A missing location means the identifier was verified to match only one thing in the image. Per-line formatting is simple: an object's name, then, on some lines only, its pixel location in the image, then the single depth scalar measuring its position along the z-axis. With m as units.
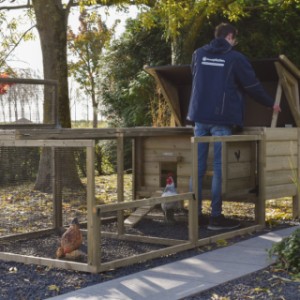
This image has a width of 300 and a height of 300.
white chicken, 7.00
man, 6.85
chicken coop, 7.16
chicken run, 5.98
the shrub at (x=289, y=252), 4.98
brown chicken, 5.47
